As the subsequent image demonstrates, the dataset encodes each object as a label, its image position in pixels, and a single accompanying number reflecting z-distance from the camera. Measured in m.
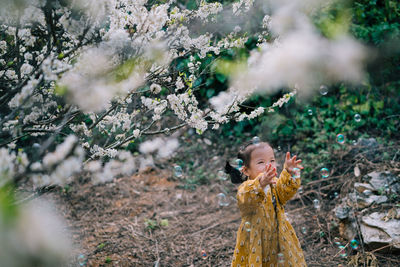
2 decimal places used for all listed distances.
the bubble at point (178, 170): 3.04
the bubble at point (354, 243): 3.01
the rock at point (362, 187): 3.52
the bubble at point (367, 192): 3.48
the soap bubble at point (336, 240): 3.38
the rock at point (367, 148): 4.11
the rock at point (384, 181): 3.41
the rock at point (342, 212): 3.40
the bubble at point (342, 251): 3.06
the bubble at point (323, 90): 3.35
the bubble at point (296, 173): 2.31
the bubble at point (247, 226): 2.36
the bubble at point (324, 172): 2.92
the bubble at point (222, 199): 2.84
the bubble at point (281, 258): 2.30
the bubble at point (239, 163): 2.53
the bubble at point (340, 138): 3.11
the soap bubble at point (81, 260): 2.90
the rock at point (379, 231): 3.00
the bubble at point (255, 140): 2.50
